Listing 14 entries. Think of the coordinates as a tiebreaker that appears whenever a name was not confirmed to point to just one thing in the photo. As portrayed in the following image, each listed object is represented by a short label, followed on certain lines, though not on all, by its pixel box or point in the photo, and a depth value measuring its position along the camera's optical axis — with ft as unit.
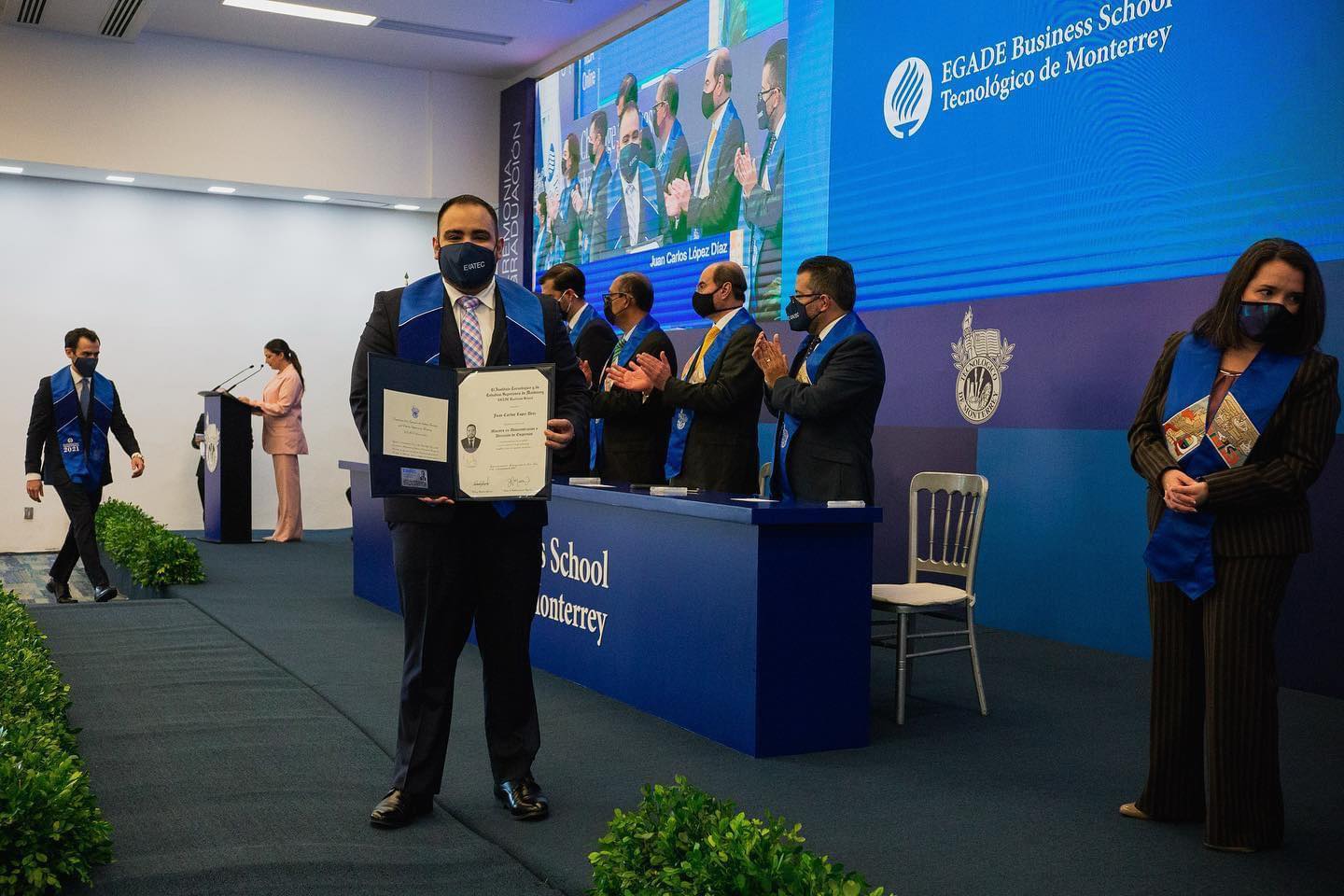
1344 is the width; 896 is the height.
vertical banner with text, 36.70
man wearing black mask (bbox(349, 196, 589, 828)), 9.95
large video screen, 25.96
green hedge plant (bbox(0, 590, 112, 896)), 8.02
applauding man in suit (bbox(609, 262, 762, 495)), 16.74
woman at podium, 33.06
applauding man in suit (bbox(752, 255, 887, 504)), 14.28
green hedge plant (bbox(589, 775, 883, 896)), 6.61
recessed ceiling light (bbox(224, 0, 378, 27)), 31.17
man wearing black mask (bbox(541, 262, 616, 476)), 20.11
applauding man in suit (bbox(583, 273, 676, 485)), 18.60
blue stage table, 12.51
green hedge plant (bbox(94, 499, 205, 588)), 24.07
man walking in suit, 22.80
